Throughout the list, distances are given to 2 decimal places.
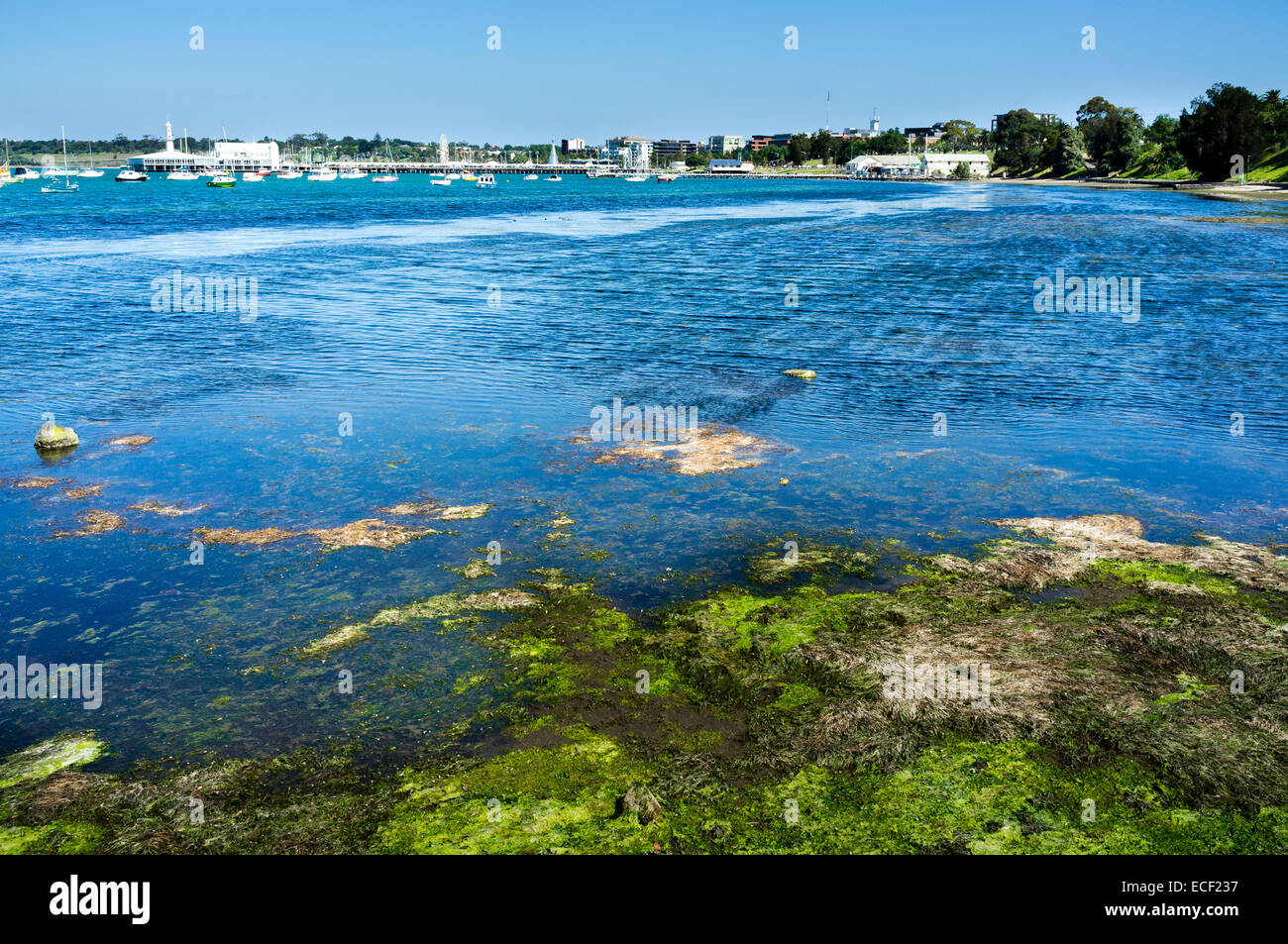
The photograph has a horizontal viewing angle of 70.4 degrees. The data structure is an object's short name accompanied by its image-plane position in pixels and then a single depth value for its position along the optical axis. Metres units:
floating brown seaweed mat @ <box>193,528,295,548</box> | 16.55
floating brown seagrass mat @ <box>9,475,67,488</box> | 19.31
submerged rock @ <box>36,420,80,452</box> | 21.44
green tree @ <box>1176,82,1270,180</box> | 137.62
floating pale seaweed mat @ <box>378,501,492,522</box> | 17.83
